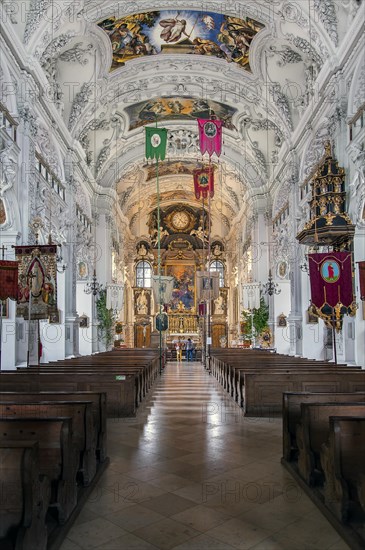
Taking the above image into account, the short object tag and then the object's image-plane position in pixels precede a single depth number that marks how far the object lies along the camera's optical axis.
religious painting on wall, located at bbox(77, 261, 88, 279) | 19.08
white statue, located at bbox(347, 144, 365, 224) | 10.05
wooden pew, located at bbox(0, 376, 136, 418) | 7.30
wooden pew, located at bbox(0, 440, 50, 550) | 2.62
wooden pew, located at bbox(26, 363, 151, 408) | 8.09
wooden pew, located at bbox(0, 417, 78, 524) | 3.37
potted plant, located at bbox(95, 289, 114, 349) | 20.16
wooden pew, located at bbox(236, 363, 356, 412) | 7.85
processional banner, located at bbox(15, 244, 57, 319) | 9.34
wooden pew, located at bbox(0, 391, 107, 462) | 4.88
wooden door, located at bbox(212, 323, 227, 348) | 31.22
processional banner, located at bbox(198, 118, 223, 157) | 15.45
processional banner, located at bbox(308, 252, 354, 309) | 9.74
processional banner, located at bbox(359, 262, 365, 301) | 8.31
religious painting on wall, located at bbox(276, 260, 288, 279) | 18.52
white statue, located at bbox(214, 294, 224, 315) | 31.61
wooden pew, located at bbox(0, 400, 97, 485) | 4.13
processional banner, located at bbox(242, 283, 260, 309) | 20.09
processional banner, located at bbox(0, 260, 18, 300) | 8.09
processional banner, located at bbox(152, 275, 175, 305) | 21.42
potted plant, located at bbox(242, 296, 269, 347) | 19.61
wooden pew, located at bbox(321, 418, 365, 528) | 3.36
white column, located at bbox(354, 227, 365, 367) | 9.99
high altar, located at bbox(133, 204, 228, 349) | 31.41
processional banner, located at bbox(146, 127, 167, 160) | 15.96
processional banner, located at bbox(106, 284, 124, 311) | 20.14
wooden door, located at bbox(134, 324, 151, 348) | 30.36
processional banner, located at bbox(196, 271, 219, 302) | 16.48
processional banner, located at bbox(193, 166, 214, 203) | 20.22
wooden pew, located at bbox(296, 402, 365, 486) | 4.11
